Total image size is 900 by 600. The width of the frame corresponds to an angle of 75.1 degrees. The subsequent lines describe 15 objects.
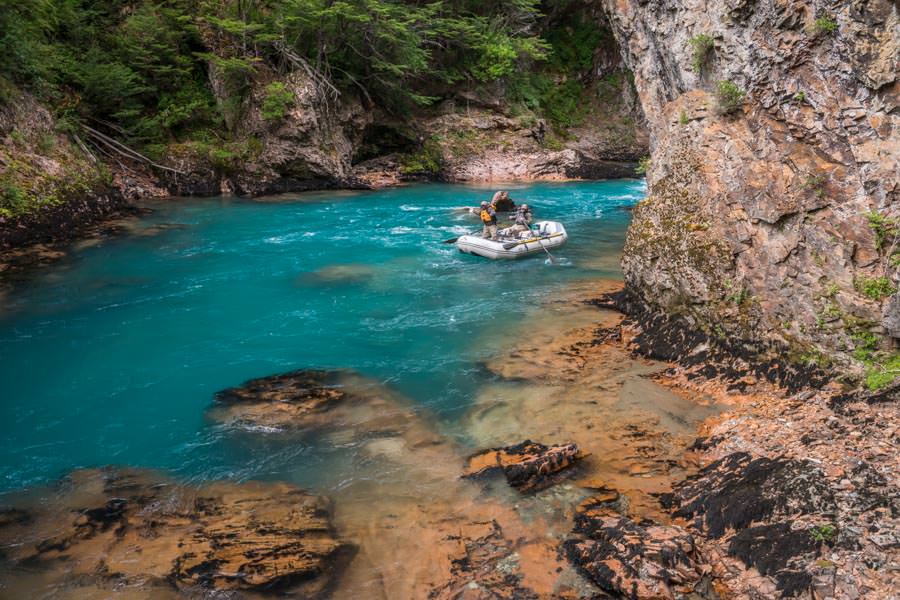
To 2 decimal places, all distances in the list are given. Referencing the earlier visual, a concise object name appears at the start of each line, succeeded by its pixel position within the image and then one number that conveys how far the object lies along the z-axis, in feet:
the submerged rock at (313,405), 22.59
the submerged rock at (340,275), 41.47
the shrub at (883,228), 17.87
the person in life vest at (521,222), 49.08
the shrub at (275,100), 72.38
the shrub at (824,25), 19.02
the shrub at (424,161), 87.86
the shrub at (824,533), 13.29
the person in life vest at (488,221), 48.11
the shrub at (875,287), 17.99
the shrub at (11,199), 44.57
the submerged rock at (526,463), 18.02
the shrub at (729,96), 23.41
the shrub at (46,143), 54.65
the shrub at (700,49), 24.63
